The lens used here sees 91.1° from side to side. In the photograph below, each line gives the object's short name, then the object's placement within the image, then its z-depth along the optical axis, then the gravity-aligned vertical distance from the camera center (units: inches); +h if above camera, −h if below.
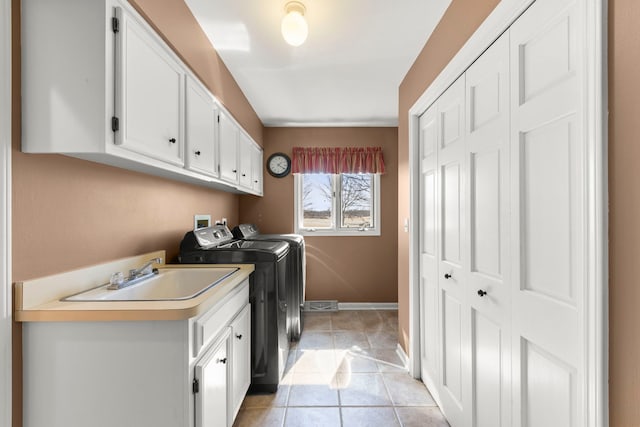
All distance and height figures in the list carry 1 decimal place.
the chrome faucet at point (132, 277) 56.7 -12.2
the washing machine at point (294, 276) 110.0 -23.9
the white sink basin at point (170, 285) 55.3 -14.5
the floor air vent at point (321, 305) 159.0 -46.5
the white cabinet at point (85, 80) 43.1 +19.1
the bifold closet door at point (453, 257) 64.9 -9.7
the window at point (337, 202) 164.9 +6.4
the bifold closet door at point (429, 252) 80.0 -10.5
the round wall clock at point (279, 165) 161.8 +25.4
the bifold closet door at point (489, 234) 50.3 -3.5
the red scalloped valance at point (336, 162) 159.6 +26.6
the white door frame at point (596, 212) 31.6 +0.2
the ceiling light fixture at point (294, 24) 67.2 +40.9
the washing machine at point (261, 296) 83.4 -21.8
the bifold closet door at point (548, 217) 36.2 -0.4
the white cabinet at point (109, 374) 43.4 -22.5
